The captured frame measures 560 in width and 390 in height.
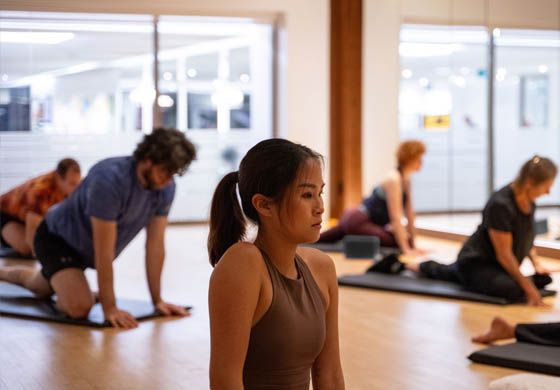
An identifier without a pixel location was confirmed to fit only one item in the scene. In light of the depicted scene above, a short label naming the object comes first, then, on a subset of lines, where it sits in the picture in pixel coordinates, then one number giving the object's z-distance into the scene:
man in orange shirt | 5.17
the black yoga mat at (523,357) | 2.84
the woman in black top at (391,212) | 5.89
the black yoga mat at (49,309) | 3.66
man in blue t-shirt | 3.45
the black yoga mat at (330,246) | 6.25
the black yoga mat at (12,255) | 5.75
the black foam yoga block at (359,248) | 5.86
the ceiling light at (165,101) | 8.24
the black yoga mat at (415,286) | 4.28
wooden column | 8.45
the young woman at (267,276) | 1.48
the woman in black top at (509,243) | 3.97
